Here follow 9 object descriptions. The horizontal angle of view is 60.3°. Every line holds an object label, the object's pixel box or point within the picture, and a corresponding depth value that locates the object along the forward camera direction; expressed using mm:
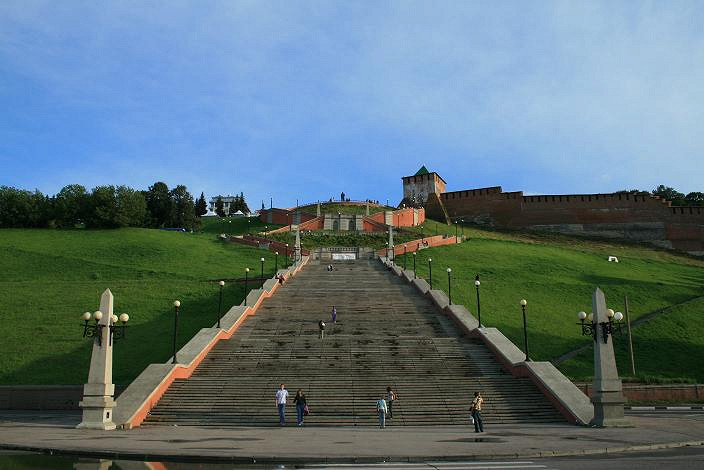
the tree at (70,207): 64438
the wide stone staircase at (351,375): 17125
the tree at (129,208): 63344
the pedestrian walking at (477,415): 14609
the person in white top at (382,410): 15805
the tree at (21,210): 63906
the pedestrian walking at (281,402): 16203
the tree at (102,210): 62812
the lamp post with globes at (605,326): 16906
